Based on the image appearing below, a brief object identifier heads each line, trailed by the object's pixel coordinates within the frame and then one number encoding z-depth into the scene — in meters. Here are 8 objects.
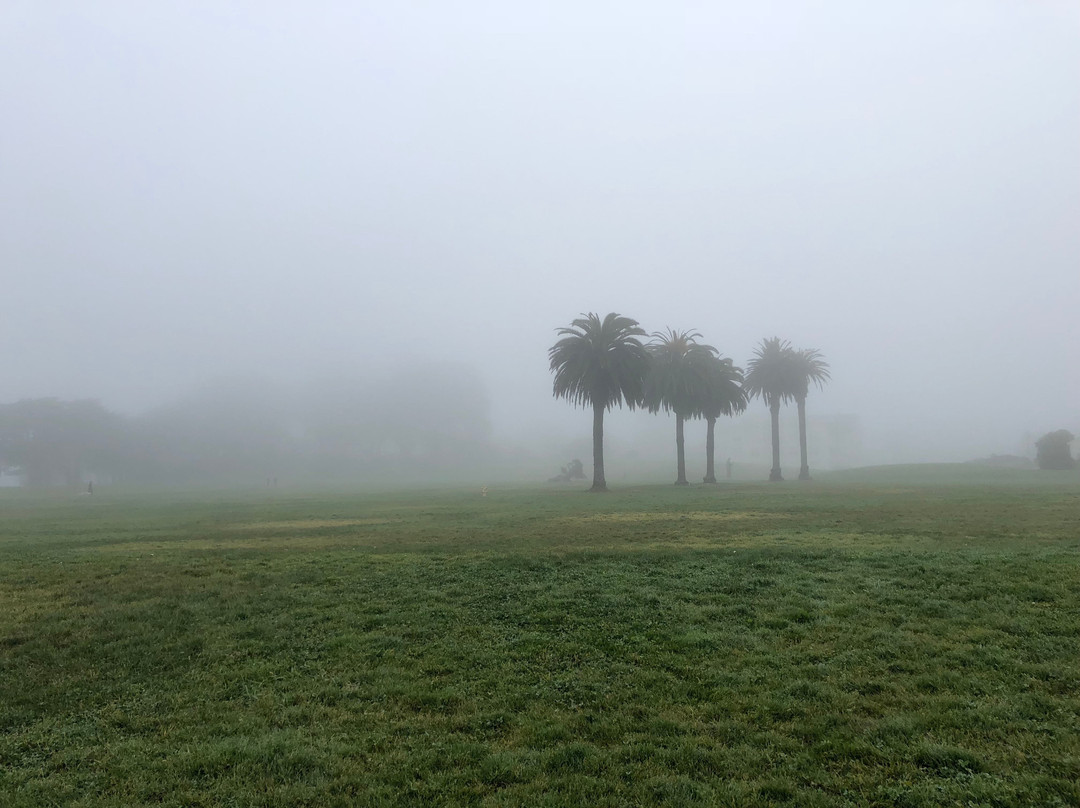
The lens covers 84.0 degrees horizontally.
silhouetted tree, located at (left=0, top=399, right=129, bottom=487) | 93.88
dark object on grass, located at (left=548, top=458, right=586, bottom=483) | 73.89
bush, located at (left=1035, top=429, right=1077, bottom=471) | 55.94
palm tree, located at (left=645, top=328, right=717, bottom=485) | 54.16
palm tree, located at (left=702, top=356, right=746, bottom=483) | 55.93
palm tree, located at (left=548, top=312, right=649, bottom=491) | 49.94
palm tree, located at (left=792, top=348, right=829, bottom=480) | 64.38
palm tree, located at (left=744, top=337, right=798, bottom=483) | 64.38
